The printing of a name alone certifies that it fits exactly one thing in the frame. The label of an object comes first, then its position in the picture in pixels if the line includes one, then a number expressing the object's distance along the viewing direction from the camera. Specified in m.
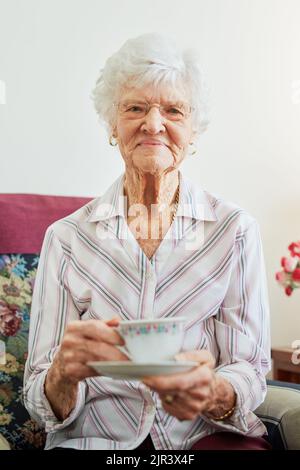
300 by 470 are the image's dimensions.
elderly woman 1.22
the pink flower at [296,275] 1.44
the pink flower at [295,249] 1.43
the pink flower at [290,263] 1.43
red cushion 1.51
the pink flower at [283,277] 1.47
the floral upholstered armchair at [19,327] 1.38
